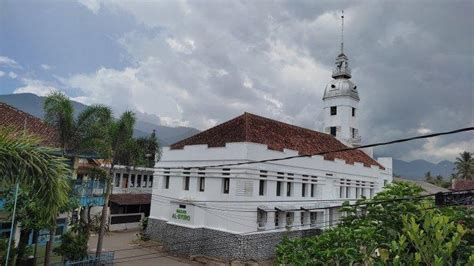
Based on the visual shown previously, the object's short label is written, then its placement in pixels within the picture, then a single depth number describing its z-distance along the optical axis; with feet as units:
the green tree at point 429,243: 23.68
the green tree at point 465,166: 204.13
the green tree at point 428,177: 278.46
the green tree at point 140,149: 71.49
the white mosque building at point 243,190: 74.18
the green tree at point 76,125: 55.36
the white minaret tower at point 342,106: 134.51
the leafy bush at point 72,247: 58.80
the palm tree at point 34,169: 23.97
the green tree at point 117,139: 61.98
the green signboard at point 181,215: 78.70
